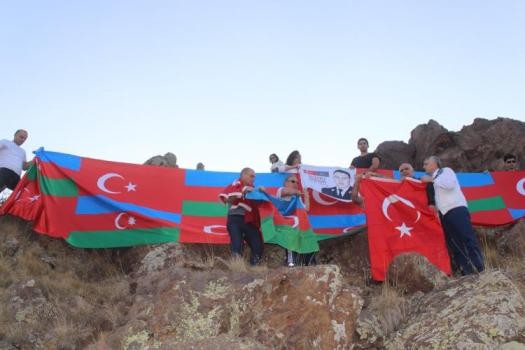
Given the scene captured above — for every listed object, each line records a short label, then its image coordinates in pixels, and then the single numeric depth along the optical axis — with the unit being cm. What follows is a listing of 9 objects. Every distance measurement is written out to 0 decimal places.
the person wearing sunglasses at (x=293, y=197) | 798
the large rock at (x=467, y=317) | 404
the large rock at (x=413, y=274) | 594
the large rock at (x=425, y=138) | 1343
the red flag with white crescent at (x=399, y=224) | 721
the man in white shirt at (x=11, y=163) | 857
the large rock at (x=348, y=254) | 874
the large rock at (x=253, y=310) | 438
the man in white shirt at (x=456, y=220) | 696
